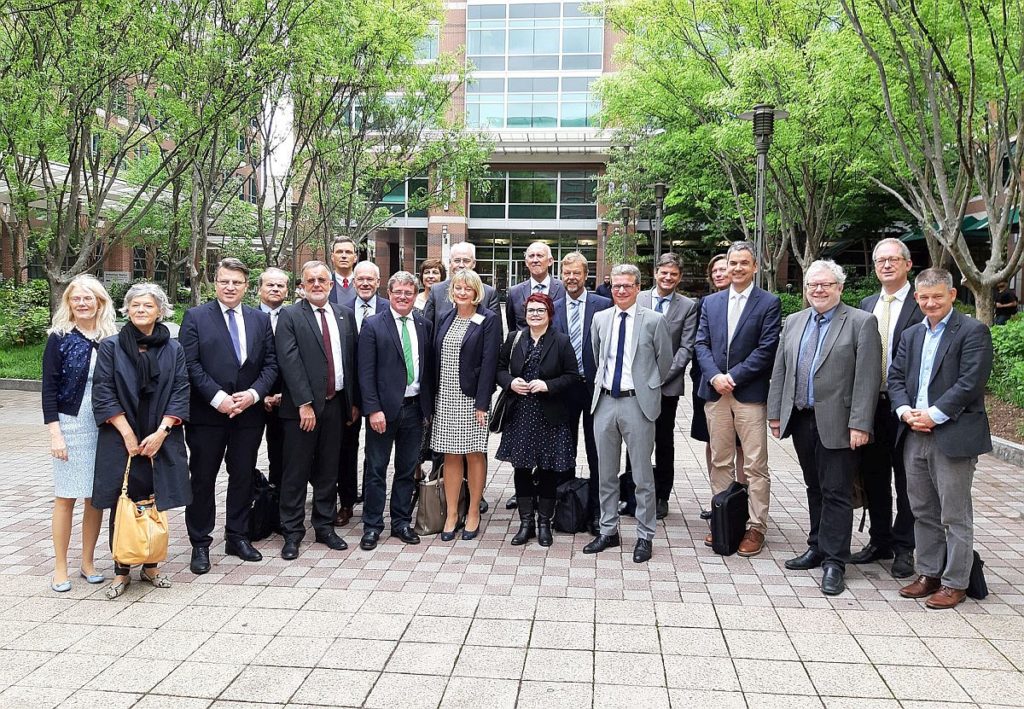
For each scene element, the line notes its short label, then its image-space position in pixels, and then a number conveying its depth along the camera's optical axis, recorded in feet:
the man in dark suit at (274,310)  18.72
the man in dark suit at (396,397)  18.01
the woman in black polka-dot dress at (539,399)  17.76
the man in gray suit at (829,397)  15.28
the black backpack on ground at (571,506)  18.79
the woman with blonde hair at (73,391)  14.52
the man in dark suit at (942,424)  14.03
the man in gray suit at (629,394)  17.30
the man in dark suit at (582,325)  19.57
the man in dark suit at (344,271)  21.56
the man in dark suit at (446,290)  19.89
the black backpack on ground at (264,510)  18.24
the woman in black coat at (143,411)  14.52
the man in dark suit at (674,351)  19.42
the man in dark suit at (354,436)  19.89
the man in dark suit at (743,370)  17.38
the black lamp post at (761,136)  39.27
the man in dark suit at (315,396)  17.19
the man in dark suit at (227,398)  16.30
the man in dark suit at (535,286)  20.42
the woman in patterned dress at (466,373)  18.17
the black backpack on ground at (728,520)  17.42
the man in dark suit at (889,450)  15.85
